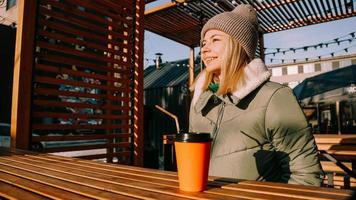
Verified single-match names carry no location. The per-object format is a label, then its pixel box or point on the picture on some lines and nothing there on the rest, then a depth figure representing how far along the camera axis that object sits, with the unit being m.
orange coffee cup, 0.87
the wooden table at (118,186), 0.87
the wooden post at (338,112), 8.45
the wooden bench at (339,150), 3.31
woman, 1.45
